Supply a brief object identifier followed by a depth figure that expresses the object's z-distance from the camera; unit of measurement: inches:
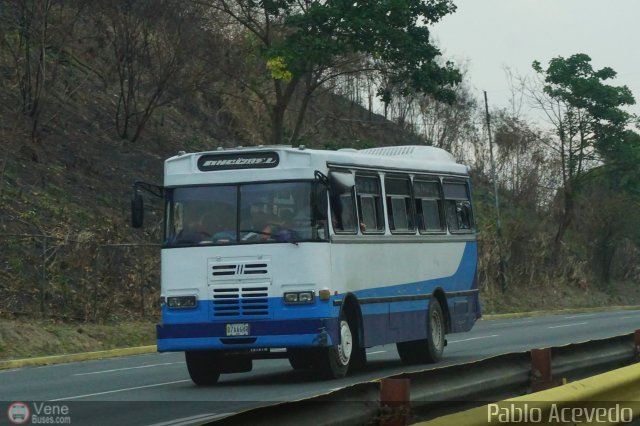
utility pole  2220.7
